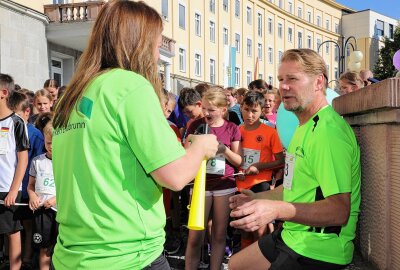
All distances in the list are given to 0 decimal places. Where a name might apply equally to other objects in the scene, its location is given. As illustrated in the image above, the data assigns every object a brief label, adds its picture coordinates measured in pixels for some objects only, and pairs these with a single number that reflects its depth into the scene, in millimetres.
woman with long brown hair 1763
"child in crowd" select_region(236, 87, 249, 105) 8601
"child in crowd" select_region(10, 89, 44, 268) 4988
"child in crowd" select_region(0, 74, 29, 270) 4590
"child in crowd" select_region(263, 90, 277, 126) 6660
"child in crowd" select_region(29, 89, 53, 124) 6086
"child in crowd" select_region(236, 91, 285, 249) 4984
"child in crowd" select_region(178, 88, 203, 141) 5859
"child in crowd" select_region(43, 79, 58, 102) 7707
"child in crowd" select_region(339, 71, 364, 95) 5848
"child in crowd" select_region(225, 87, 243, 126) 6582
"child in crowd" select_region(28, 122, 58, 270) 4582
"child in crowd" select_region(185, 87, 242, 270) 4496
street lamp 15905
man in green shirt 2219
